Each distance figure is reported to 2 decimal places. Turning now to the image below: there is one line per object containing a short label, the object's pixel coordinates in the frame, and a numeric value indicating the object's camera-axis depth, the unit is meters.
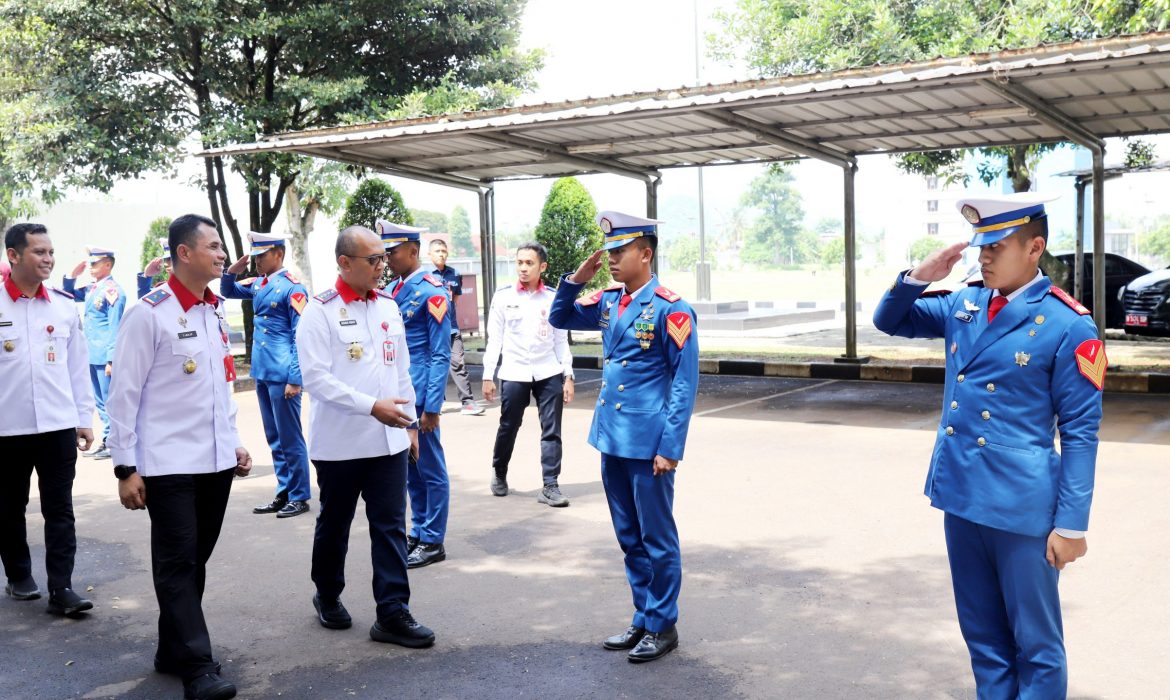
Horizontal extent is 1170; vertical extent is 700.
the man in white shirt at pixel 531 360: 7.44
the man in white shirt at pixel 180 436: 4.14
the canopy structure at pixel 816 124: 9.90
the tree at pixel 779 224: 109.00
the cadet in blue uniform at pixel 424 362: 5.98
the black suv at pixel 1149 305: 17.50
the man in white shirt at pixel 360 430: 4.66
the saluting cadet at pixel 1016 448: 3.03
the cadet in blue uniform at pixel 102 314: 9.59
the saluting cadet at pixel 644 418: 4.41
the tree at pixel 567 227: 20.52
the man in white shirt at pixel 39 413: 5.28
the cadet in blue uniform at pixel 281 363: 7.24
